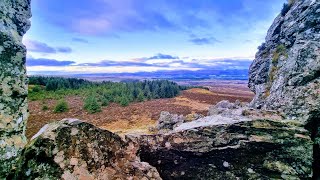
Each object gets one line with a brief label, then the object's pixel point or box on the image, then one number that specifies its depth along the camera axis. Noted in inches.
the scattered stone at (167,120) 528.2
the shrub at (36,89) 1402.5
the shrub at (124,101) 1118.4
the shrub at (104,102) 1084.4
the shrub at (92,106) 905.5
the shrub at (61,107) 867.3
